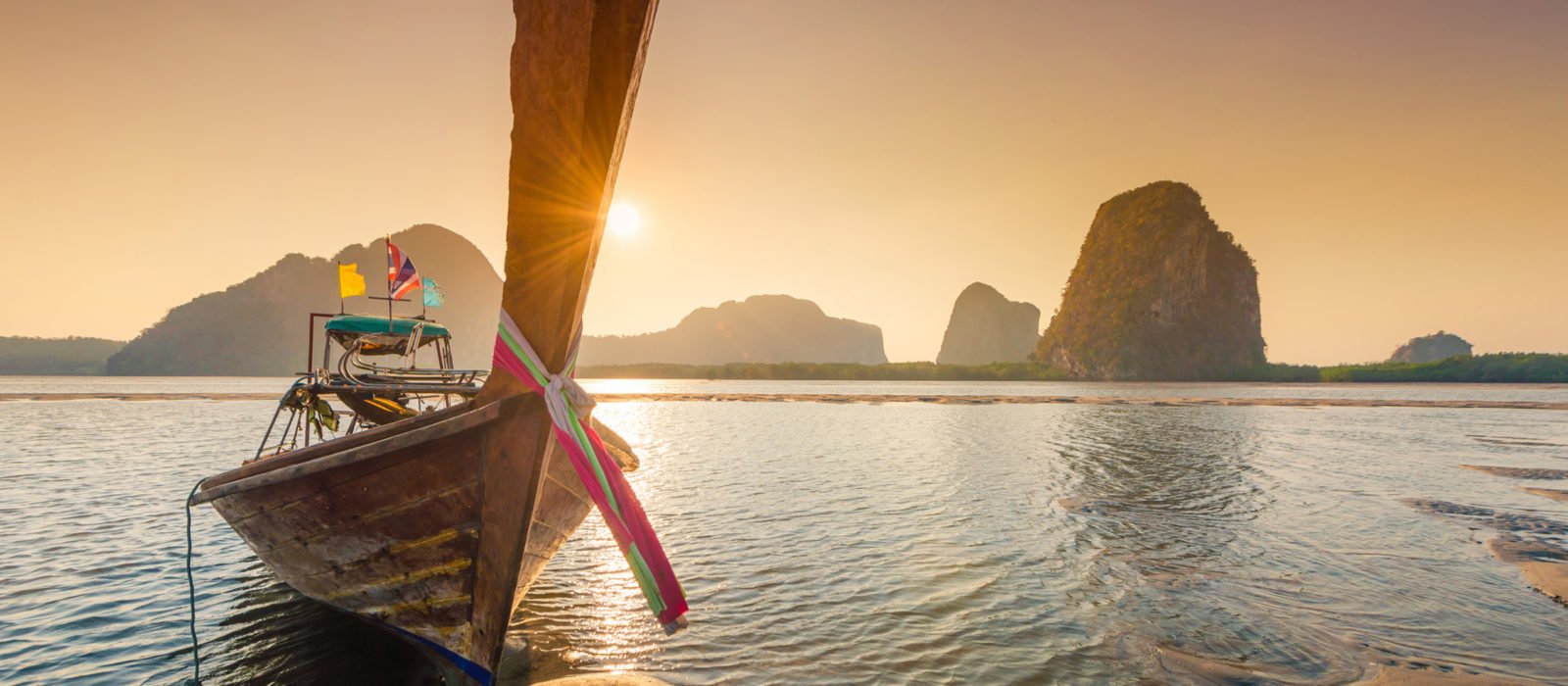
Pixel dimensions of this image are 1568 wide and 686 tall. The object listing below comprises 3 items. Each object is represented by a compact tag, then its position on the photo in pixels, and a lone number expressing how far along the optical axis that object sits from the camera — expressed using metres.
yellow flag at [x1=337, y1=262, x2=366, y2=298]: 8.40
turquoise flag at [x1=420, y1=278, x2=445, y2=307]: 9.26
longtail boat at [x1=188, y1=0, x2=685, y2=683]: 3.61
